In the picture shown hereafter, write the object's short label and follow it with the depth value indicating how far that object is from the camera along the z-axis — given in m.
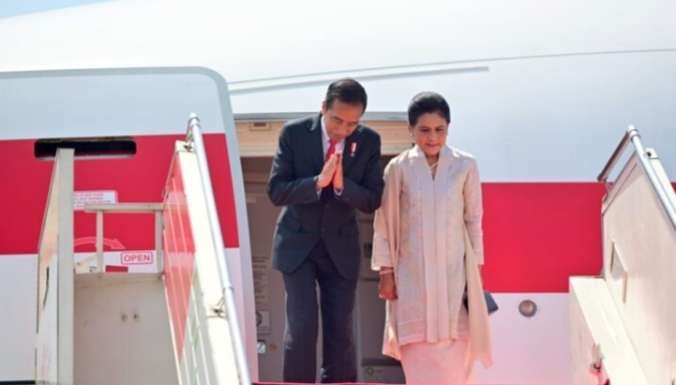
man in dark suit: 9.91
